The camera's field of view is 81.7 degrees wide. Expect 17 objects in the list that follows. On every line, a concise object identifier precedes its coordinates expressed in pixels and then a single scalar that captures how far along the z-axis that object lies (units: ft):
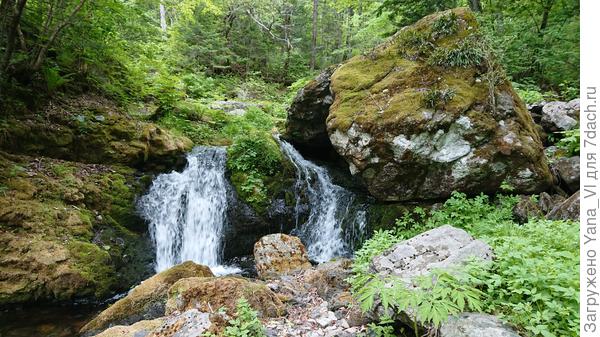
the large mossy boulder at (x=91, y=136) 23.73
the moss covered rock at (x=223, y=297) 13.96
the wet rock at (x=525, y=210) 19.30
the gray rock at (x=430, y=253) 10.93
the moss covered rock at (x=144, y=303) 16.53
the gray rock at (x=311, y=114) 29.45
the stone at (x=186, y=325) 11.03
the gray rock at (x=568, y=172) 21.39
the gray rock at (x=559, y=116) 24.78
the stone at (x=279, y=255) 23.34
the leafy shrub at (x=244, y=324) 11.07
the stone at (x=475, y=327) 7.93
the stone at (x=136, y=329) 12.99
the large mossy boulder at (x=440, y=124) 21.47
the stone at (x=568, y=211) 16.05
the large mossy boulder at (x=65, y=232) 18.58
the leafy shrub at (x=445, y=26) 24.53
